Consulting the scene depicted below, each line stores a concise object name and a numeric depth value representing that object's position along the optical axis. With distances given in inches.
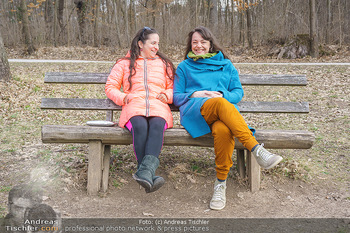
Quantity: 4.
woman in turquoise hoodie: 116.6
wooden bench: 125.1
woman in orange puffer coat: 119.0
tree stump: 524.7
